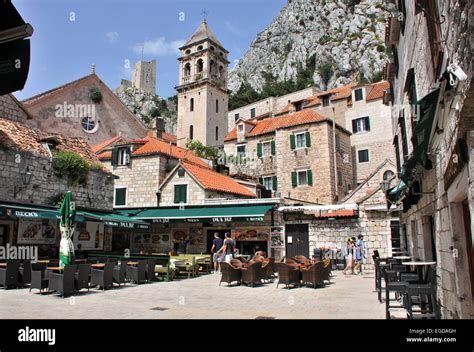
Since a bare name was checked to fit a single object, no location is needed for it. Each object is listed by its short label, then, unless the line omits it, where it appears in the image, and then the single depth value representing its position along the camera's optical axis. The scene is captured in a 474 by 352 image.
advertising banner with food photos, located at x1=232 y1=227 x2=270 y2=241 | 19.84
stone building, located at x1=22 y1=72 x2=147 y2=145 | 25.55
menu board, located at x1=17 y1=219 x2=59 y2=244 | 14.62
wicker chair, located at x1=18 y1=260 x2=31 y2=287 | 11.73
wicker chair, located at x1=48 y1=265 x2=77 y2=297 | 9.98
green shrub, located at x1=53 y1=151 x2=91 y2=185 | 16.72
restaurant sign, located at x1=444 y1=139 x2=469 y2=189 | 3.97
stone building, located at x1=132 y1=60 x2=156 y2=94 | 97.38
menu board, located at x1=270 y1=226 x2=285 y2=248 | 19.41
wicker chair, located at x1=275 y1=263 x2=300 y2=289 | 12.20
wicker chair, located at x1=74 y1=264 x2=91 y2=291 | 10.55
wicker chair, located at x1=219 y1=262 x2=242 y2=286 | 12.68
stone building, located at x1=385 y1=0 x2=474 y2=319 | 3.74
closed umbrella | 11.55
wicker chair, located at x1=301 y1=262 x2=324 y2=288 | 12.22
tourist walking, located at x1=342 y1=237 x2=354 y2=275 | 16.14
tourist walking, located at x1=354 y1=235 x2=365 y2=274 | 16.81
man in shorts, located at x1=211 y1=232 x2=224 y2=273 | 16.50
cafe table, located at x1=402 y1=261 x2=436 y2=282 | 6.66
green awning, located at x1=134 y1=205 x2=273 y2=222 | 19.03
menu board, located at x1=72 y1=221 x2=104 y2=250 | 16.89
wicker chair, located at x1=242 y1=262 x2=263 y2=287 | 12.68
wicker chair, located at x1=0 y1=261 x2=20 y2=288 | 11.33
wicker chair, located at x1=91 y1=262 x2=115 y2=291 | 11.48
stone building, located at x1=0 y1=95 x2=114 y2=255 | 14.42
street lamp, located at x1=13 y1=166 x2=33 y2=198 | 14.82
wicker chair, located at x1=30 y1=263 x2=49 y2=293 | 10.43
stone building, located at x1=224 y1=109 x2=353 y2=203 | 29.28
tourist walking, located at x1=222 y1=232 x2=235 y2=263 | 15.62
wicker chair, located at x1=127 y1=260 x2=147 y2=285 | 13.15
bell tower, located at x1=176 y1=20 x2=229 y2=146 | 49.88
